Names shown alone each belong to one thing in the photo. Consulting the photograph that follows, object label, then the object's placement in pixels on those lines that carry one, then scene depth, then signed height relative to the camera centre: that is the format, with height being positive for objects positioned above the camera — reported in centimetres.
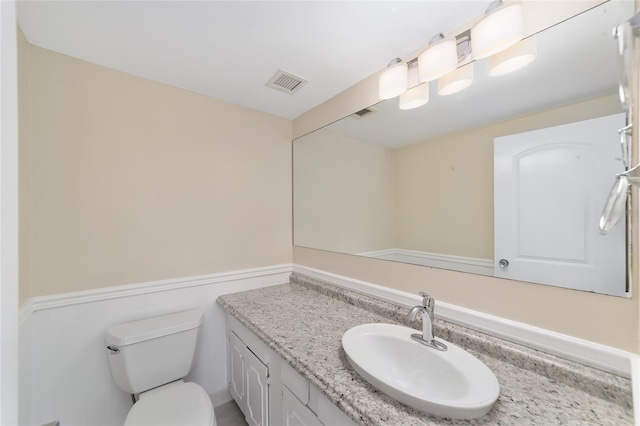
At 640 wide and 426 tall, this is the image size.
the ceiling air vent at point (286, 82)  146 +84
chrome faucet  97 -45
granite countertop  68 -57
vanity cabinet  90 -82
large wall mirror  80 +19
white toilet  113 -85
